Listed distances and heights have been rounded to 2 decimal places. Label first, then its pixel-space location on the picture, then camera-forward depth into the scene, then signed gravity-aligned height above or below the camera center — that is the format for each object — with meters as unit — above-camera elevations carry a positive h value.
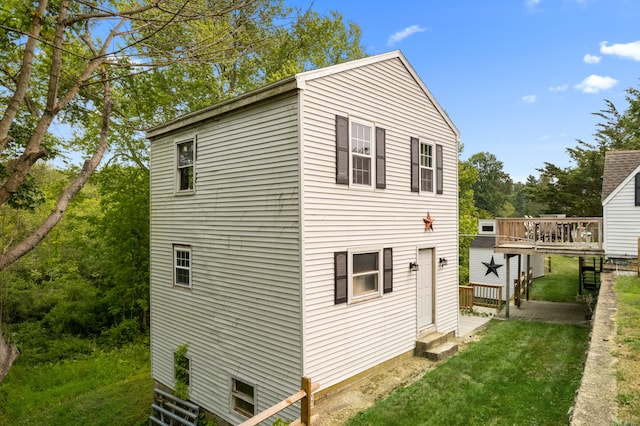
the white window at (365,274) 7.63 -1.34
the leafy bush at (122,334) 17.47 -6.06
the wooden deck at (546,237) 12.45 -0.88
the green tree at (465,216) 27.19 -0.18
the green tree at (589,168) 28.47 +3.93
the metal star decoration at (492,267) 19.92 -3.03
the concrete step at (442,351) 9.03 -3.65
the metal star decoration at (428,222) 9.83 -0.23
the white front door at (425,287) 9.71 -2.09
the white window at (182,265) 9.20 -1.37
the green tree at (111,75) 8.51 +4.95
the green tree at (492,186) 58.50 +4.93
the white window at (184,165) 9.44 +1.37
